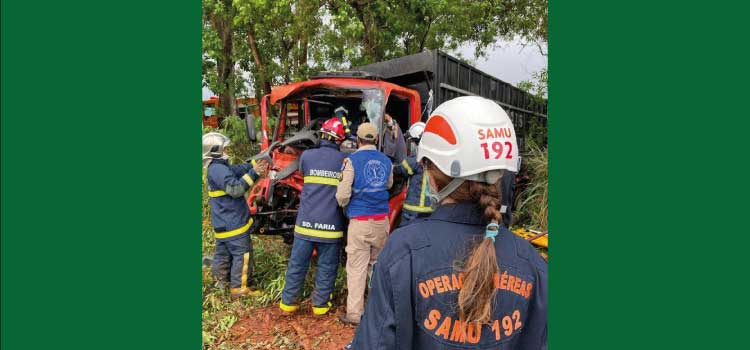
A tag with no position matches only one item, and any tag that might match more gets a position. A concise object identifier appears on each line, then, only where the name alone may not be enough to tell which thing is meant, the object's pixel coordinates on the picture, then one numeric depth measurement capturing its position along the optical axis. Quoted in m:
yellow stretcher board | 4.35
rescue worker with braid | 1.22
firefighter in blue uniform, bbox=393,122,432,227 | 3.78
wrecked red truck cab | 4.34
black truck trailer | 5.03
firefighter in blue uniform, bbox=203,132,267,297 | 3.82
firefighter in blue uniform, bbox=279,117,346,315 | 3.60
